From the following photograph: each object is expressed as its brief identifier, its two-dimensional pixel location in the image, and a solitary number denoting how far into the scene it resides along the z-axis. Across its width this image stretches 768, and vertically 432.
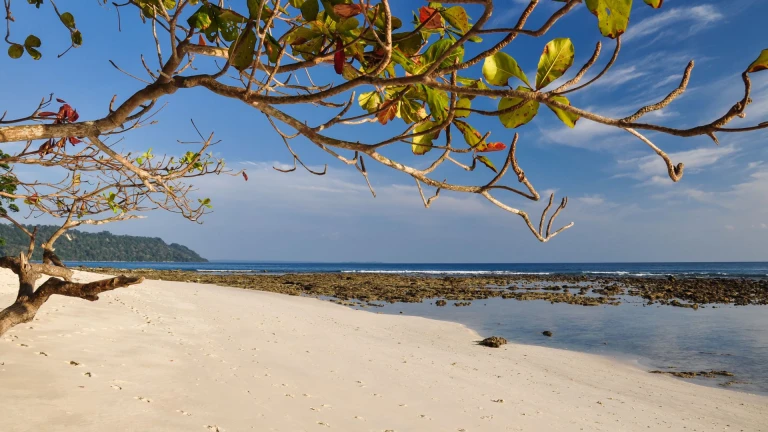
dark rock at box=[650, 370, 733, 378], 7.11
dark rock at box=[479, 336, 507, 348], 8.15
